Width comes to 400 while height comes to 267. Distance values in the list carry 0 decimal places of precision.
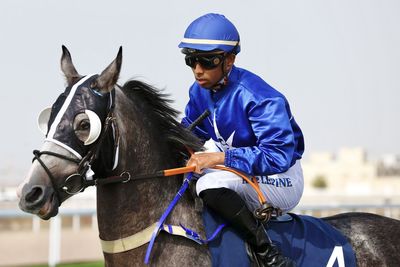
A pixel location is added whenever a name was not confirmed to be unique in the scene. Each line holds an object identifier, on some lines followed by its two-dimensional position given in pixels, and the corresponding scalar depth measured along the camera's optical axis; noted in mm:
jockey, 7687
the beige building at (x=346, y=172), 92450
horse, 7031
